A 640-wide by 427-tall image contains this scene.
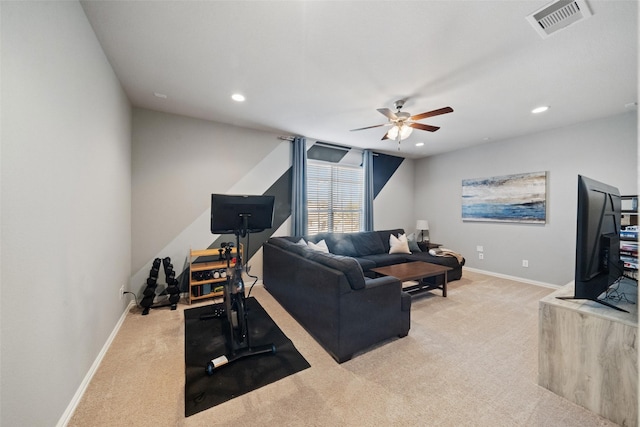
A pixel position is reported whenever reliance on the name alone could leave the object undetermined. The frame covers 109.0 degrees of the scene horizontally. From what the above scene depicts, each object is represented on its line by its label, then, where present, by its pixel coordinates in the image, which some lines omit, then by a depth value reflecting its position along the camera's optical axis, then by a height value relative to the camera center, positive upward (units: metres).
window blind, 4.79 +0.30
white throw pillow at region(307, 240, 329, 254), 3.71 -0.59
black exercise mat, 1.60 -1.28
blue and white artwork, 3.99 +0.25
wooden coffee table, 2.98 -0.85
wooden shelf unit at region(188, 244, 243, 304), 3.14 -0.87
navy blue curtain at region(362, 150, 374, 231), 5.25 +0.46
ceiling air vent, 1.53 +1.39
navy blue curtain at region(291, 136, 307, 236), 4.29 +0.41
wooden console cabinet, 1.35 -0.92
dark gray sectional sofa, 1.92 -0.86
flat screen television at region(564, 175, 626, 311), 1.39 -0.20
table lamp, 5.67 -0.35
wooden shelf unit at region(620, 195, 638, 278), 2.02 -0.25
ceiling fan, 2.75 +1.10
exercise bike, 1.99 -1.00
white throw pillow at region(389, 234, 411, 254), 4.77 -0.72
